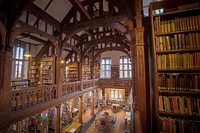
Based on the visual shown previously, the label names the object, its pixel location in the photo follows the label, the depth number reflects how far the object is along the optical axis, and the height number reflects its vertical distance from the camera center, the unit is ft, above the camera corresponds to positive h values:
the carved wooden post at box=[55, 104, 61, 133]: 18.15 -7.97
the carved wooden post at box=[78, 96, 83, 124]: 26.12 -8.10
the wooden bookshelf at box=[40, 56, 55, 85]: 21.86 +0.52
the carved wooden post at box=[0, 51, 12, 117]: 10.29 -0.90
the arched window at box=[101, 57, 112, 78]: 44.06 +2.06
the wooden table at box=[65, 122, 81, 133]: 20.70 -11.14
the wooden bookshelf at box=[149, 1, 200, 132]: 5.62 +0.21
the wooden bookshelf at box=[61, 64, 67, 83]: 30.78 -0.17
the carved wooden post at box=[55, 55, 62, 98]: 17.71 -0.57
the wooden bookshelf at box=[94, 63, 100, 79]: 39.22 +0.78
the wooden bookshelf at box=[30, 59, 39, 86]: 24.04 +0.14
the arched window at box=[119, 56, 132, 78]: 41.07 +1.87
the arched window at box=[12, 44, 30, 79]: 25.66 +2.35
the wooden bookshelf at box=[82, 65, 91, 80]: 33.24 +0.07
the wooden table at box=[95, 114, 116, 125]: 25.67 -11.33
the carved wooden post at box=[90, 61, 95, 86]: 32.35 +0.65
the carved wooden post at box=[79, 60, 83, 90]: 25.48 -0.40
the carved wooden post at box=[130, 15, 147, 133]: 6.60 -0.07
